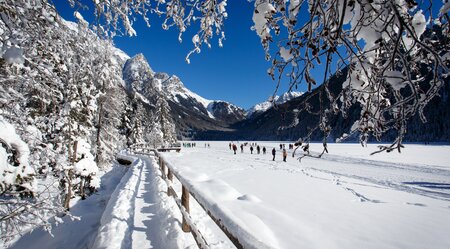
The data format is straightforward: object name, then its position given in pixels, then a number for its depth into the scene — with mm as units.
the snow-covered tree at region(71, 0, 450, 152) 1333
